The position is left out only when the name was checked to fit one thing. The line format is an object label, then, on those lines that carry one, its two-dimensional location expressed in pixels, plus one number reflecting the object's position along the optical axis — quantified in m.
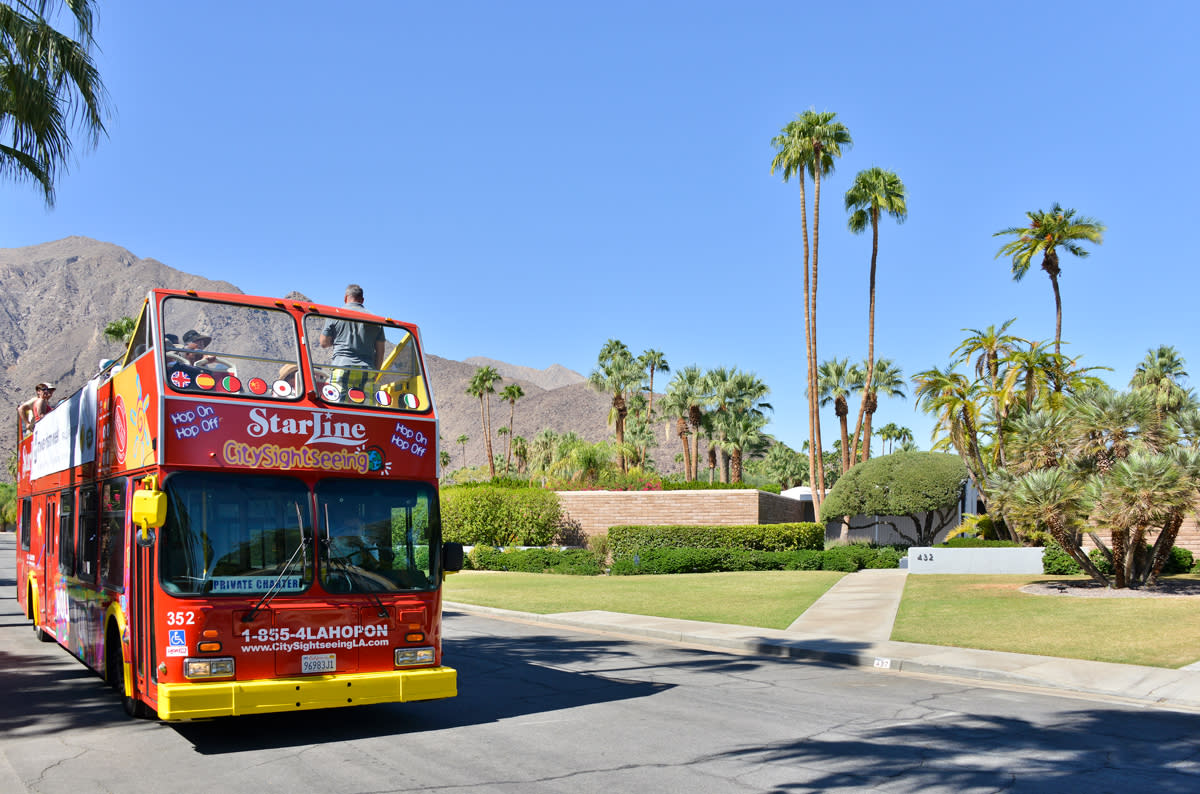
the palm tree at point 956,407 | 32.59
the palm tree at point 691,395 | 65.25
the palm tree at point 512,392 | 90.25
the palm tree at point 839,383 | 62.47
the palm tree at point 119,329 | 49.09
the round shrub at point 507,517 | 39.12
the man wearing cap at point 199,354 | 8.41
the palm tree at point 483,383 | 89.19
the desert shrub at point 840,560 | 31.70
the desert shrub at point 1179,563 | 25.58
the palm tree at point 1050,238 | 40.59
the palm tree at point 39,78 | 12.47
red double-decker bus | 7.64
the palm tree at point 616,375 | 71.32
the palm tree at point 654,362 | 77.31
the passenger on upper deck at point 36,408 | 14.98
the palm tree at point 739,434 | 65.92
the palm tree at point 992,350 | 32.78
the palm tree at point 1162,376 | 20.80
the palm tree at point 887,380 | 64.04
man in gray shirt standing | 8.94
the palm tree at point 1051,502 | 19.58
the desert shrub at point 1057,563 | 25.72
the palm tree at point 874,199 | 47.53
